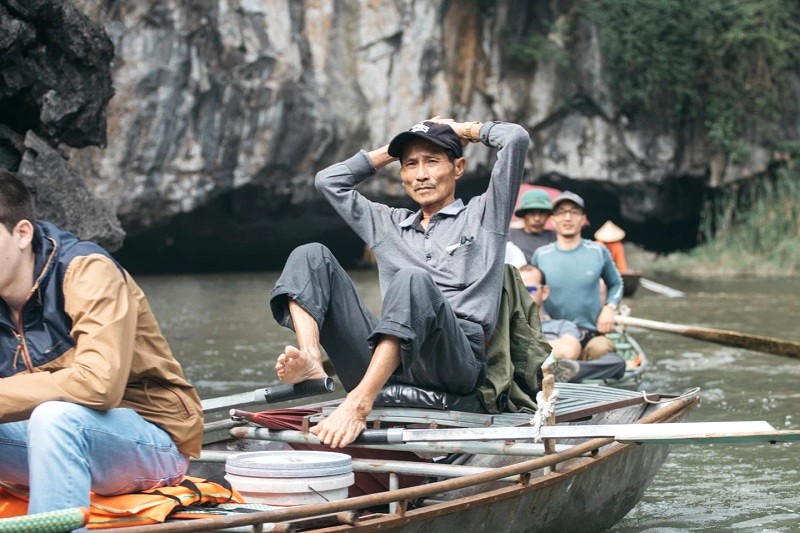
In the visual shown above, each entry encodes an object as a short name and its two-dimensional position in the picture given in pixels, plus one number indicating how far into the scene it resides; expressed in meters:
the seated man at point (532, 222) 8.16
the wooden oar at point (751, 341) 6.72
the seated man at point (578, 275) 7.52
